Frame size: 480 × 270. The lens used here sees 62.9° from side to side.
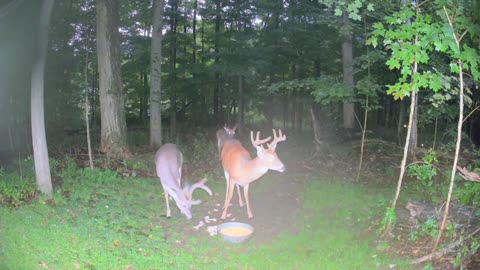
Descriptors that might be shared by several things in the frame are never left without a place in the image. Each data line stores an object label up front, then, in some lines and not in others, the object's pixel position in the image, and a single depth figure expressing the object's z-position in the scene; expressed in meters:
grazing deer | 6.22
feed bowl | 5.77
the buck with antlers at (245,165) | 6.32
